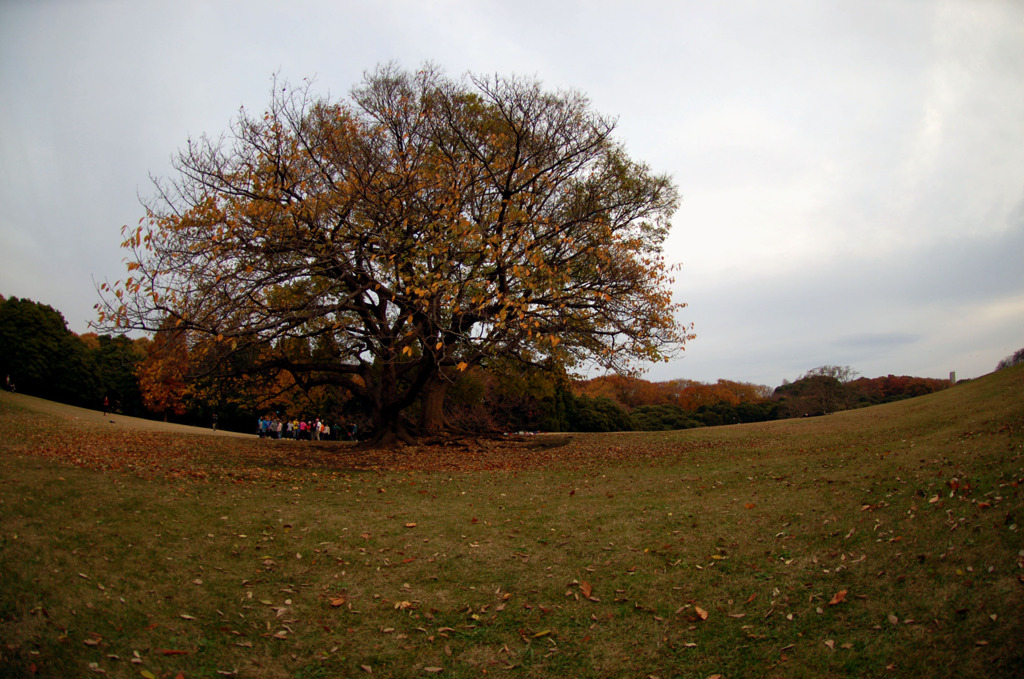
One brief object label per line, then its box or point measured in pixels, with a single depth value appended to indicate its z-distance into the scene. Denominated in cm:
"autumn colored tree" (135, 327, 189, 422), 1251
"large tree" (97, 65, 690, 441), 1254
